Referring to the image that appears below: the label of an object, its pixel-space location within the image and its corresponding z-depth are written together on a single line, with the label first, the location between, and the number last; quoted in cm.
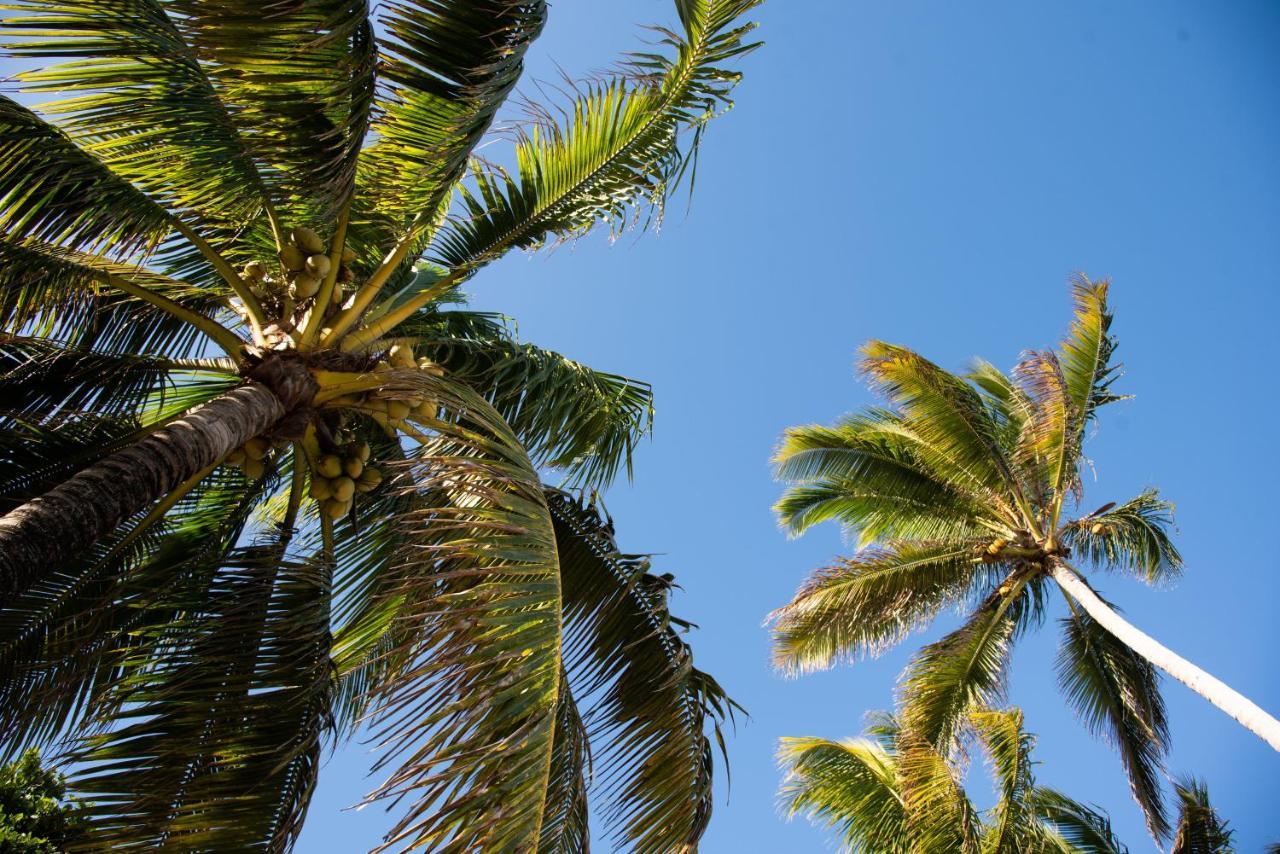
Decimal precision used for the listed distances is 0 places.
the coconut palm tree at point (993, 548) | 1123
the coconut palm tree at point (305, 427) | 349
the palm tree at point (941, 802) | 791
